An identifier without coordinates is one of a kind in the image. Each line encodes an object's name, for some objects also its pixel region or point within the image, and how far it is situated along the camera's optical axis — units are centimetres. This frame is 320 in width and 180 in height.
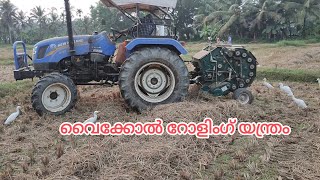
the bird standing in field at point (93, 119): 391
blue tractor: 439
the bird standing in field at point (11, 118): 412
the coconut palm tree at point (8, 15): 3494
